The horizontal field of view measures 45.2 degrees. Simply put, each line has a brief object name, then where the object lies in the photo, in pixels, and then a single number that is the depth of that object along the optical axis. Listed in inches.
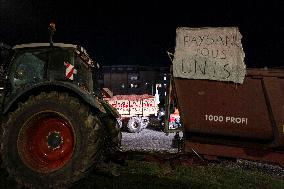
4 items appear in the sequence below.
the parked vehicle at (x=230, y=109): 165.9
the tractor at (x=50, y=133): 181.8
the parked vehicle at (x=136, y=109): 730.6
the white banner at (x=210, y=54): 174.6
